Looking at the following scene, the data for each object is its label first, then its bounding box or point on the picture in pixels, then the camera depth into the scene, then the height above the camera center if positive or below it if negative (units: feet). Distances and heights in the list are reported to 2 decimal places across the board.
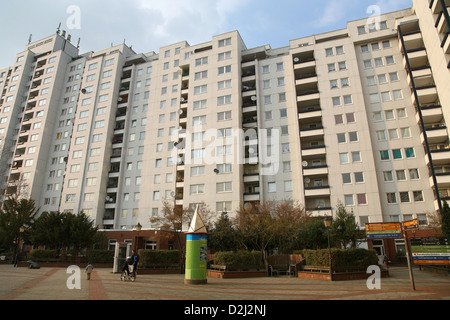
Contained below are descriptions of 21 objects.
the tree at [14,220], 122.21 +13.03
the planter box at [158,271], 72.76 -4.49
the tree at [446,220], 71.30 +7.48
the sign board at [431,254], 58.08 -0.35
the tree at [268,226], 92.12 +7.94
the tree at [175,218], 116.67 +12.94
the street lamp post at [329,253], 59.72 -0.24
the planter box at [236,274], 69.10 -4.94
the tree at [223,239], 100.17 +4.36
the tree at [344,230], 76.38 +5.47
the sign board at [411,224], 41.67 +3.82
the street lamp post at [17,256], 96.30 -1.28
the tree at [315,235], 81.56 +4.57
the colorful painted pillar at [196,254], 53.06 -0.28
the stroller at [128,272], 57.93 -3.71
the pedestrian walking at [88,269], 56.75 -3.05
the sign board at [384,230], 46.55 +3.43
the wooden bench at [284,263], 72.69 -2.78
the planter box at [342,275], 60.44 -4.66
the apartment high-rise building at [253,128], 123.44 +61.67
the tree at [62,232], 111.24 +7.66
